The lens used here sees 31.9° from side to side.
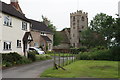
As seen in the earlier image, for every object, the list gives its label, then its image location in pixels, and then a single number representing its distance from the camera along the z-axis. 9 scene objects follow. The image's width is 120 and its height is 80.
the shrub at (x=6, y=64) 20.45
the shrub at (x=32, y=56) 28.19
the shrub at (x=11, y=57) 22.31
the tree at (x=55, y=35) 75.75
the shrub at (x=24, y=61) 23.94
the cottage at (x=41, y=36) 50.58
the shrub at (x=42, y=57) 30.51
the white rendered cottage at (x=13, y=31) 24.41
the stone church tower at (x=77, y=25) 86.69
